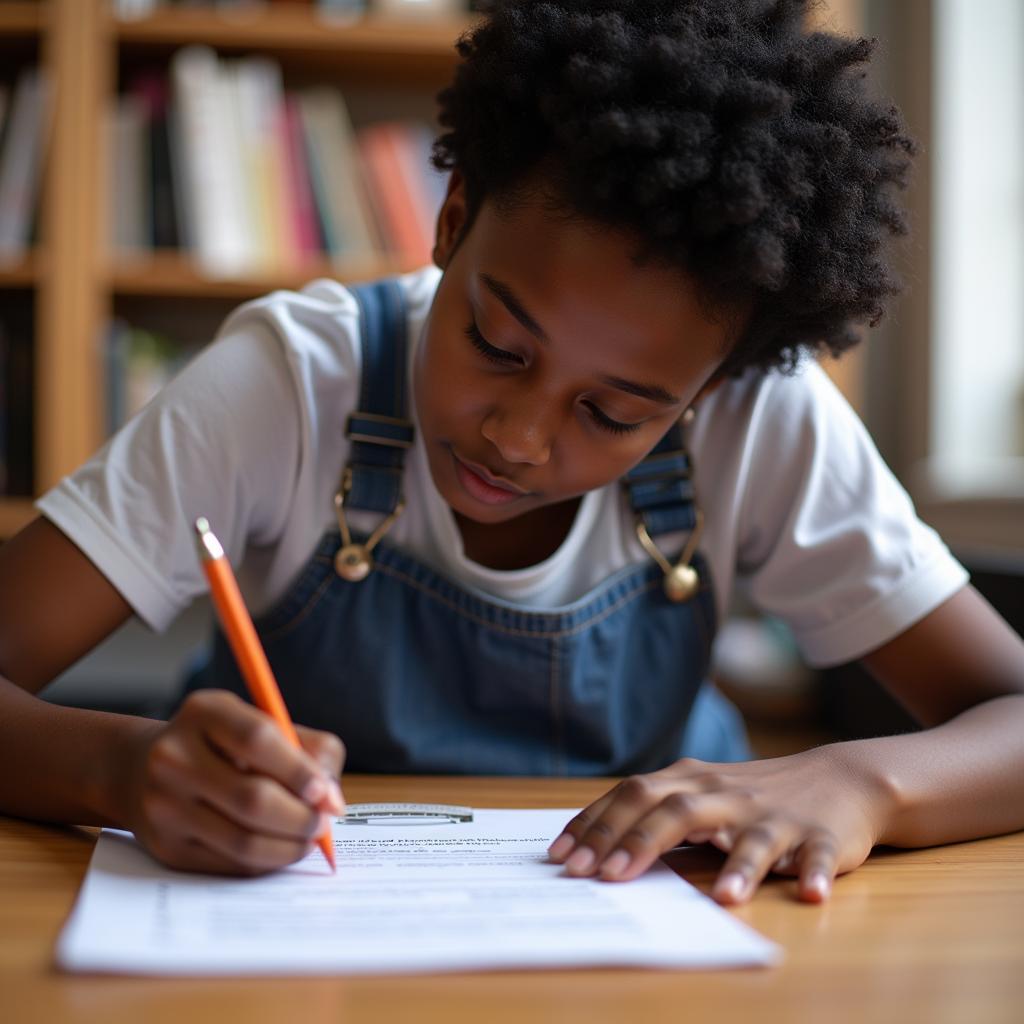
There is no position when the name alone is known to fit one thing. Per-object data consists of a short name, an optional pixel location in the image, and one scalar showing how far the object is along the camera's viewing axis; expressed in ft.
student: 2.23
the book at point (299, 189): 6.37
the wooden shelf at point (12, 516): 6.08
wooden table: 1.41
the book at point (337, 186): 6.39
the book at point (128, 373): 6.23
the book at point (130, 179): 6.25
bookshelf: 6.07
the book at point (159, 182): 6.26
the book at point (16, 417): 6.34
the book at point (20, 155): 6.27
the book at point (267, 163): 6.28
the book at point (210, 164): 6.20
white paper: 1.53
